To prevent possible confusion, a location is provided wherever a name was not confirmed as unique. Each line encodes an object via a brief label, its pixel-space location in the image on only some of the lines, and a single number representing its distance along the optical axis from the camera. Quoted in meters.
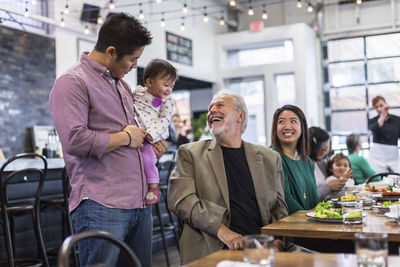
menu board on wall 8.88
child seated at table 4.26
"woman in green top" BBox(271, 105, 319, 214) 3.28
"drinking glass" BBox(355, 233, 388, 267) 1.29
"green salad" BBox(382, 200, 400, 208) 2.64
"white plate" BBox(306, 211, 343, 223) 2.32
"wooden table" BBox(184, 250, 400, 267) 1.50
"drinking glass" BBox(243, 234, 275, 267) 1.30
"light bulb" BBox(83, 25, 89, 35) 6.82
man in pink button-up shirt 1.92
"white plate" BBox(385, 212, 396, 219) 2.34
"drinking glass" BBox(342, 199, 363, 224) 2.25
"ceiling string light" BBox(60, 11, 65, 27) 6.56
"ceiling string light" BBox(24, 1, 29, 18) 5.98
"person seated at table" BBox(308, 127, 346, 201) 4.14
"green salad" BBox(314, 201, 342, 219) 2.36
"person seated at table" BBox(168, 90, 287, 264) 2.55
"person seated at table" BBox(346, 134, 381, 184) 5.42
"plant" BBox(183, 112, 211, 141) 9.67
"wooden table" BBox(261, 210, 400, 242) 2.07
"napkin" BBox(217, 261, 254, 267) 1.35
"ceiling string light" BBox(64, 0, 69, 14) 6.44
